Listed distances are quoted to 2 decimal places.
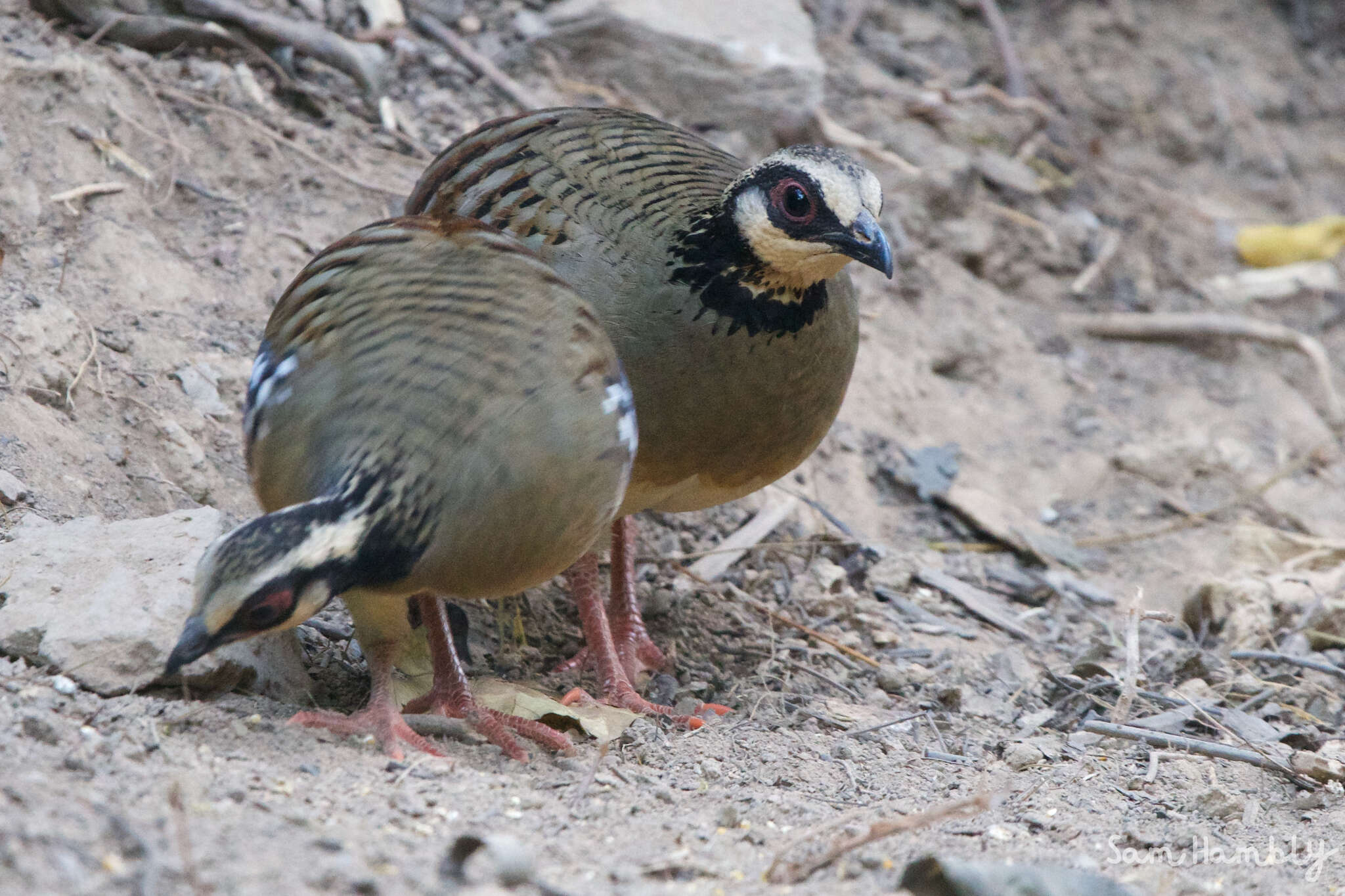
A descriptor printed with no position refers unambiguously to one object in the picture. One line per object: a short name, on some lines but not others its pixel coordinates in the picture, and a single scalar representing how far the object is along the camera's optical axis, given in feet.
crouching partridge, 21.54
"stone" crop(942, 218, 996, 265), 51.44
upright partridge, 27.48
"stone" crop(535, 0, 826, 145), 48.34
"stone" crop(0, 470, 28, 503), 27.12
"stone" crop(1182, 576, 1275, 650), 35.55
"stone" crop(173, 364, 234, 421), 33.24
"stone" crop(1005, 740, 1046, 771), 28.40
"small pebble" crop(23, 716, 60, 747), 20.86
